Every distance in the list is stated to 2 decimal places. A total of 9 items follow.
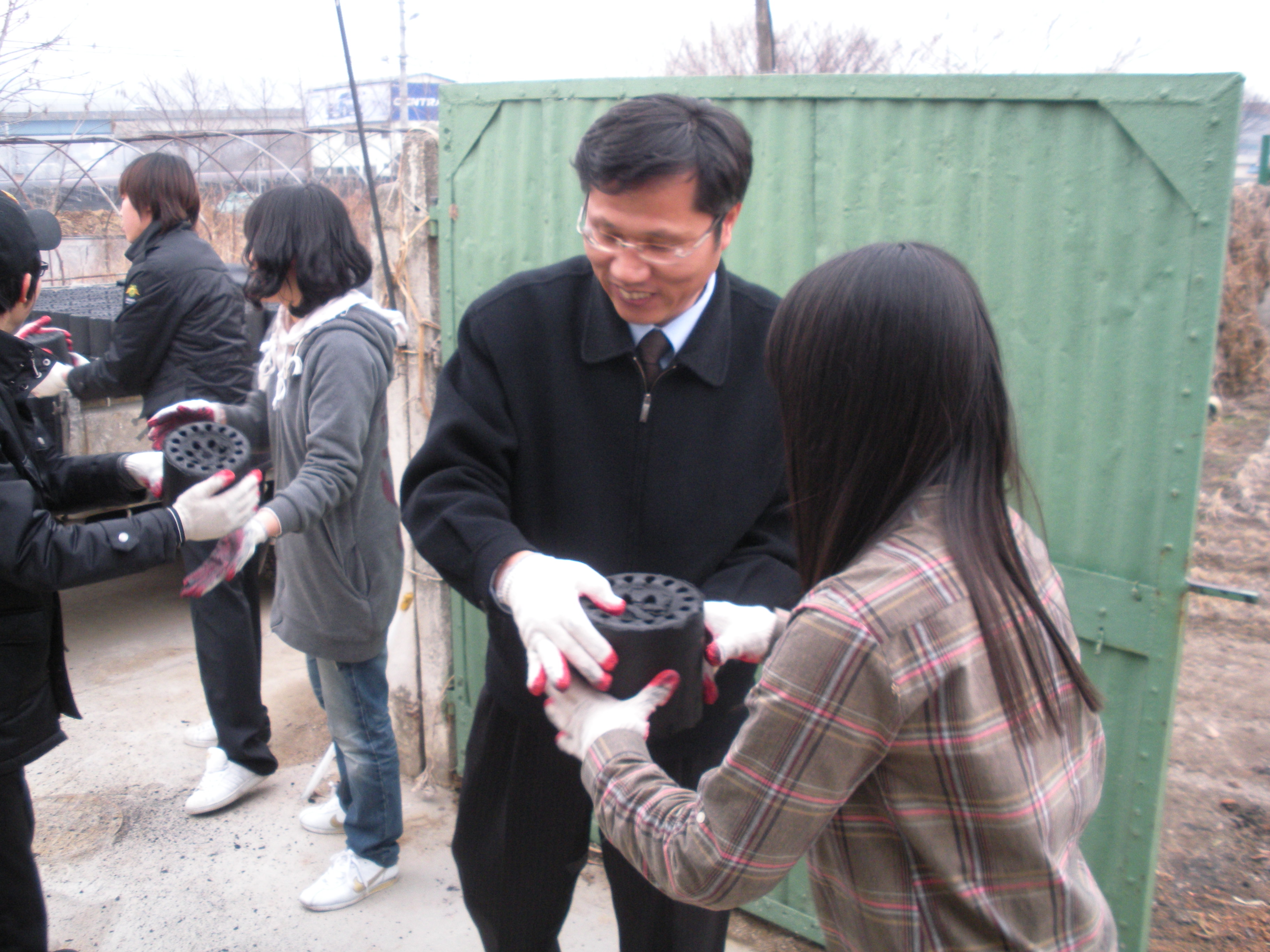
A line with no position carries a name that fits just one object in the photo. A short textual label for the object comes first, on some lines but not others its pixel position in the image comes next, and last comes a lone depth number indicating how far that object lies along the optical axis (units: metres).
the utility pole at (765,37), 9.61
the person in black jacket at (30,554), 2.11
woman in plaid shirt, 1.06
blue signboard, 23.02
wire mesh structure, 8.83
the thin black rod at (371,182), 2.99
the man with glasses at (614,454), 1.75
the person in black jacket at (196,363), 3.49
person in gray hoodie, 2.57
